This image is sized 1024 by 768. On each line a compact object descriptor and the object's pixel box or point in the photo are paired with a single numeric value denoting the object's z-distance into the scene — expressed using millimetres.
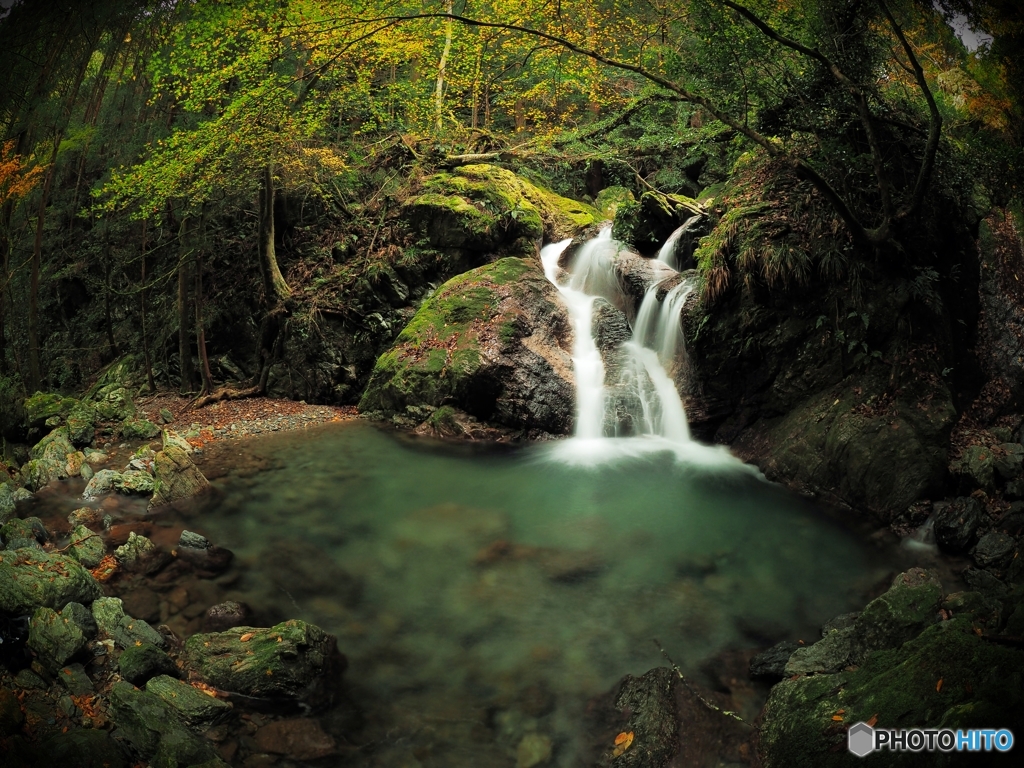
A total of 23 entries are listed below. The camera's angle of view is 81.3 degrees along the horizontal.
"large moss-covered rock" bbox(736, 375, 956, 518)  6980
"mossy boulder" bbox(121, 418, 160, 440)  10094
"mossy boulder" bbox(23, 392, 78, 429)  10216
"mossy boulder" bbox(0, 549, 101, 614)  4086
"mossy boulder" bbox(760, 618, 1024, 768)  2525
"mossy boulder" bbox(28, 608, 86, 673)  3765
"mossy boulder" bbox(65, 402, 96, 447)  9578
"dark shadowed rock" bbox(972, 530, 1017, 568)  5656
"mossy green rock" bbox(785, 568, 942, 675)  3885
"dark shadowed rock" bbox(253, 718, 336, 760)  3666
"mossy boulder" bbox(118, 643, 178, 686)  3945
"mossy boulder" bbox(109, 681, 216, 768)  3201
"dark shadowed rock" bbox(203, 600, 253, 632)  4891
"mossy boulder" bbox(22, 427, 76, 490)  7840
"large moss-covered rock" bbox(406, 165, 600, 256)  13102
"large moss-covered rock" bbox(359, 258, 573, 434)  10211
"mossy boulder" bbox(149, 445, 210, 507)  7336
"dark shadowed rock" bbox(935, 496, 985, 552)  6184
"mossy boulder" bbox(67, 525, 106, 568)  5570
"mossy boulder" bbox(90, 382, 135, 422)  10977
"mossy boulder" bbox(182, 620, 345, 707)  4125
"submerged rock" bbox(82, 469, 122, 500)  7438
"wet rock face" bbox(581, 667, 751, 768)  3648
